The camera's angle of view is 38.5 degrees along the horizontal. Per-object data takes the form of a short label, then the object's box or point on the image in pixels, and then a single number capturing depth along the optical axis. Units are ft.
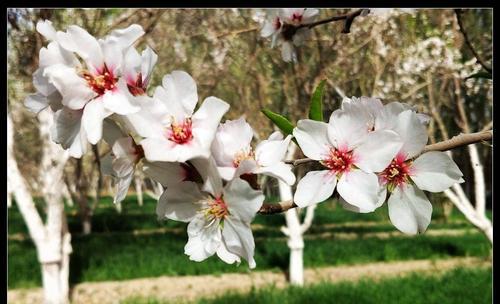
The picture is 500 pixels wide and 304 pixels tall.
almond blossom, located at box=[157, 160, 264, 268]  0.78
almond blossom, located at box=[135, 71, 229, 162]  0.77
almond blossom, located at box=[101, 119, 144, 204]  0.81
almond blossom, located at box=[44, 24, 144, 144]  0.80
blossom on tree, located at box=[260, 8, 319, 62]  1.59
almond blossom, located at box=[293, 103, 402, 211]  0.82
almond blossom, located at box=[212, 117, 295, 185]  0.79
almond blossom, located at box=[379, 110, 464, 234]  0.87
